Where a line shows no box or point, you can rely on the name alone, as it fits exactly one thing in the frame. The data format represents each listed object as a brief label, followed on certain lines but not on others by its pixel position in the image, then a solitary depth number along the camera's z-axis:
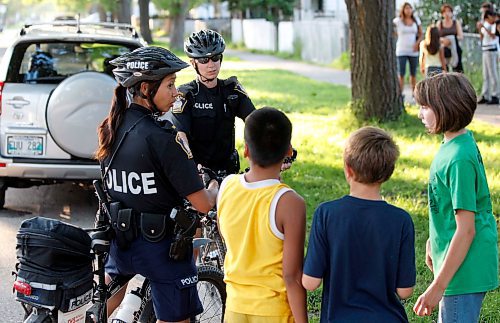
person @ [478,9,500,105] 15.97
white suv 8.20
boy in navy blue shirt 3.53
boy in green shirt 3.73
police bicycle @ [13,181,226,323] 3.92
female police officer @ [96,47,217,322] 4.12
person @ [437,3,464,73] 15.61
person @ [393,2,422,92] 16.52
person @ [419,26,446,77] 14.87
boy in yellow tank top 3.70
